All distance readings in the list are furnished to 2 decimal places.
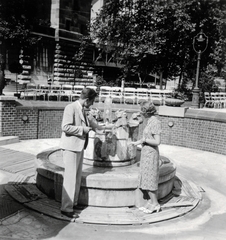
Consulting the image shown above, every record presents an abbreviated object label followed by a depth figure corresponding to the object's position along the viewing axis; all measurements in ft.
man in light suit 15.64
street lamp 53.76
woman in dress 16.66
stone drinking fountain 17.67
